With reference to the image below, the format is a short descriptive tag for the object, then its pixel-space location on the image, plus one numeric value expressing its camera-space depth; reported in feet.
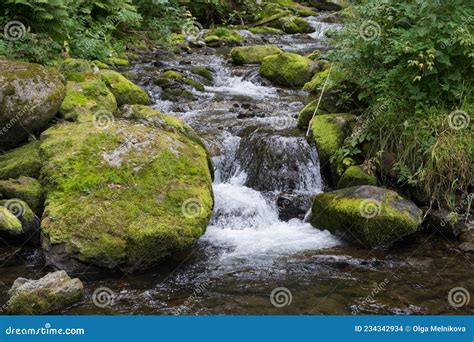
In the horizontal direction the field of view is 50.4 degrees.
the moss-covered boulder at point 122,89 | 35.24
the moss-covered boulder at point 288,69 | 46.50
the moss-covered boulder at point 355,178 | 26.99
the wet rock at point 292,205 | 27.89
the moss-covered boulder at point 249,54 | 53.26
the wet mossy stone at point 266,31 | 75.46
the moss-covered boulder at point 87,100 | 29.14
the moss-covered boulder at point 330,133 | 29.71
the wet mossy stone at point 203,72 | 47.74
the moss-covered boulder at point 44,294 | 17.65
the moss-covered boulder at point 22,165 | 25.04
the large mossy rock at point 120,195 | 20.89
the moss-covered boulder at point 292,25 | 76.54
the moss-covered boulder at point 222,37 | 65.05
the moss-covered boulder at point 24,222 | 22.66
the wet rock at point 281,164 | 29.96
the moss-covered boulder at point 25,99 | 25.96
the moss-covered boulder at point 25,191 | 23.49
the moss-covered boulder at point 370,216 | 23.73
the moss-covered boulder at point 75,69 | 32.78
